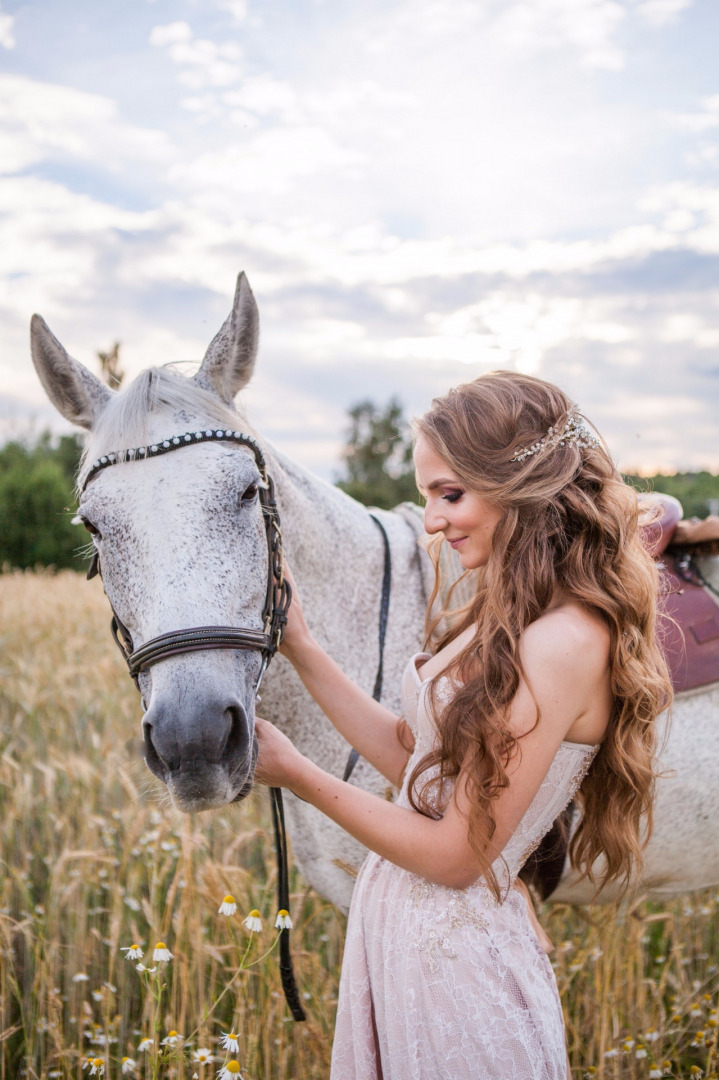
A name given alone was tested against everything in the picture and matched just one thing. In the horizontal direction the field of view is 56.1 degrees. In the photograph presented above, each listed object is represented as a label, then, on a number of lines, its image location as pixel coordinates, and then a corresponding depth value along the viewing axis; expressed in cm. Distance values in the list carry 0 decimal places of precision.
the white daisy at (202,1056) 191
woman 158
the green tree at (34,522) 2681
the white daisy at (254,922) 172
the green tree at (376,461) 3347
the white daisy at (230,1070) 165
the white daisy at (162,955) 180
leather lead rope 229
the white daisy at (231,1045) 167
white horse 170
